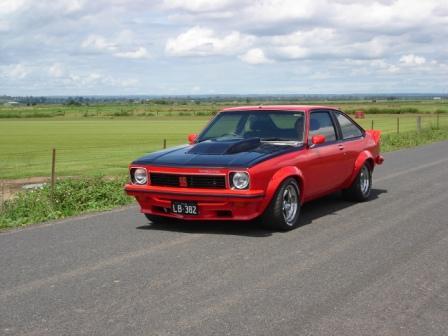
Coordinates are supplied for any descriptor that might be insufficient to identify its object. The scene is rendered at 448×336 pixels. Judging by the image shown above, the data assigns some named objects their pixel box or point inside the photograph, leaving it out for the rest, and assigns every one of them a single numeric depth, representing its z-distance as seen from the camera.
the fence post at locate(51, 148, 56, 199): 10.14
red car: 7.35
